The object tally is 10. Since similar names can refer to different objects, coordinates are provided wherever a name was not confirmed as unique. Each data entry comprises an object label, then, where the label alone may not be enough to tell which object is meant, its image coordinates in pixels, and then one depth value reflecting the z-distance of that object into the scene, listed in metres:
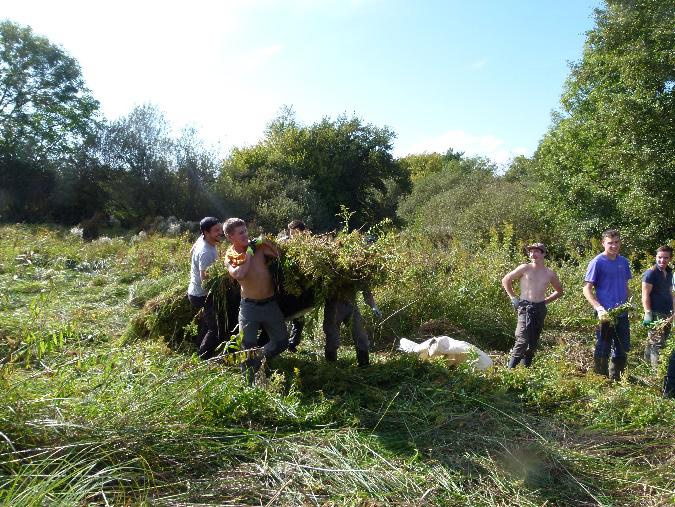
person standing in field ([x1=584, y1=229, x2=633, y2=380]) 5.71
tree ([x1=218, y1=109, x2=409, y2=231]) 23.31
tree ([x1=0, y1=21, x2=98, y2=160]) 26.22
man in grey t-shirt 5.78
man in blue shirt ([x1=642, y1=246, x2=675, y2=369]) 6.01
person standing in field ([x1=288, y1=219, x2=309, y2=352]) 6.43
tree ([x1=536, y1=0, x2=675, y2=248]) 14.09
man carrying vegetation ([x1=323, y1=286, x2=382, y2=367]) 5.56
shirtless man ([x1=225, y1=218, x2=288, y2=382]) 5.06
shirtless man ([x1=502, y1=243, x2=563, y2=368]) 5.95
